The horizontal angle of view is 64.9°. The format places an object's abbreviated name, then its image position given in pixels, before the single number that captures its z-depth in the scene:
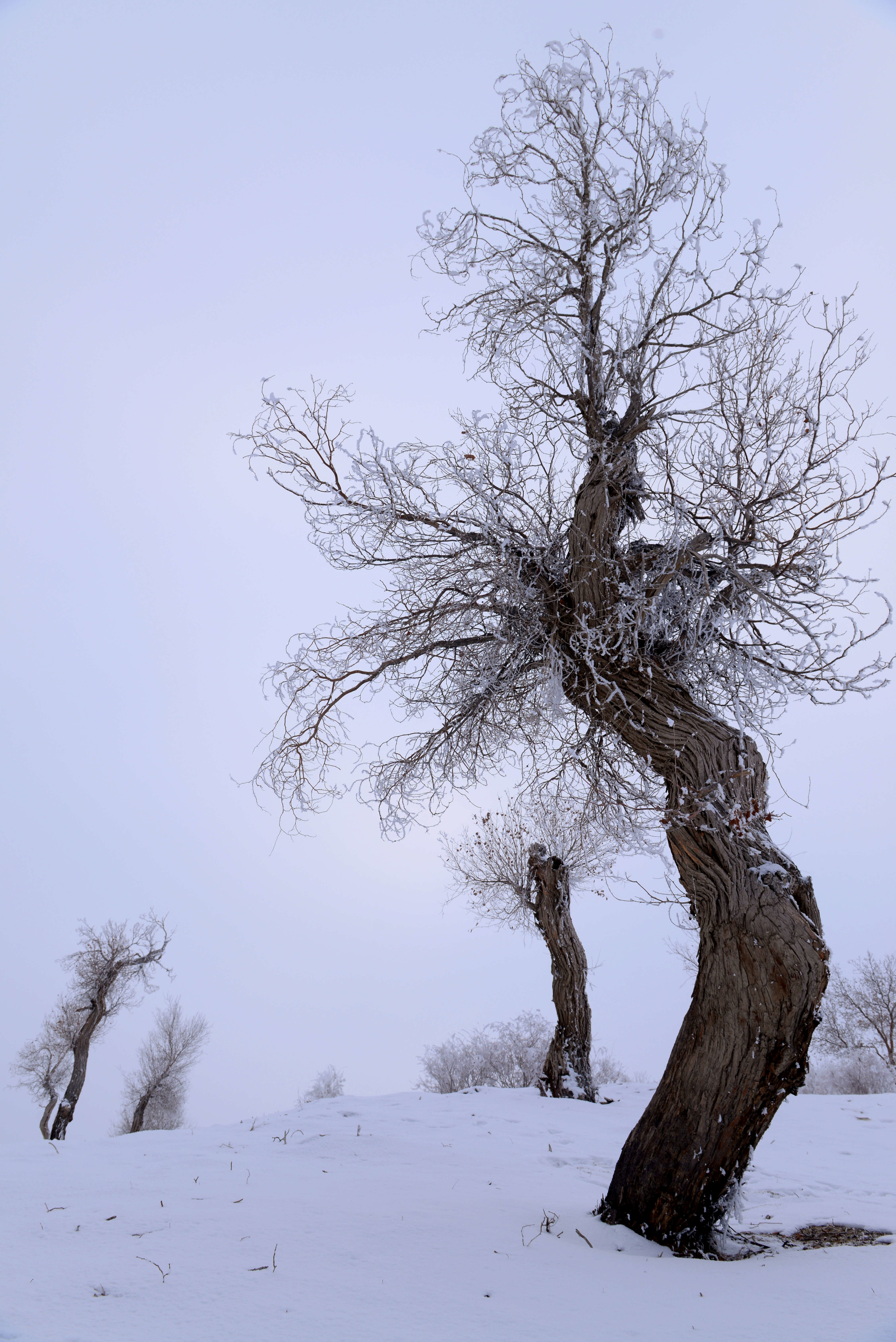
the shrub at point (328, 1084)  26.19
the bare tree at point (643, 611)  3.76
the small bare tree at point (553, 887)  10.93
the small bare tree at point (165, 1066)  24.36
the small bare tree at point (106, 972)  16.98
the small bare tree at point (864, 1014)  22.95
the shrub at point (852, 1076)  21.83
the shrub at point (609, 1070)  22.64
